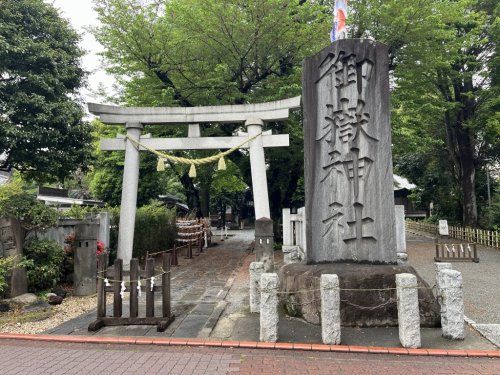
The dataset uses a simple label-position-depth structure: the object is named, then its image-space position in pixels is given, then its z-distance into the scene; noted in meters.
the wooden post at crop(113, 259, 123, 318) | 6.55
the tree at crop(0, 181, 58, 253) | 8.43
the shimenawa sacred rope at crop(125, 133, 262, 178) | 11.68
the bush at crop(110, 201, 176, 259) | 13.39
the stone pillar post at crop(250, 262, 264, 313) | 7.22
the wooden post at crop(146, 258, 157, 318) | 6.36
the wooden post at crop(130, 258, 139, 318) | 6.41
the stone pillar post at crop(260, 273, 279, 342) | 5.55
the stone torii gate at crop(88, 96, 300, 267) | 11.81
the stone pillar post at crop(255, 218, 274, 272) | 9.76
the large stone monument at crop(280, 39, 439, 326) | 6.75
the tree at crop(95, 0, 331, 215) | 14.01
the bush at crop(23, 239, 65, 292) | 8.80
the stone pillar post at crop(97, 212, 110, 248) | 11.91
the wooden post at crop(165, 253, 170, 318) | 6.48
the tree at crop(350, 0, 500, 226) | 15.35
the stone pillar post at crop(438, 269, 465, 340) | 5.53
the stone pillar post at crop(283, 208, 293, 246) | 10.45
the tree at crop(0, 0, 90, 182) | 11.20
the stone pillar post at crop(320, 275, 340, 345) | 5.41
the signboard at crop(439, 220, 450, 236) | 16.30
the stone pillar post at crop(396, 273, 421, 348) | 5.30
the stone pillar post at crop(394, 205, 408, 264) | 8.48
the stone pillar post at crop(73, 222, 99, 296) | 9.28
